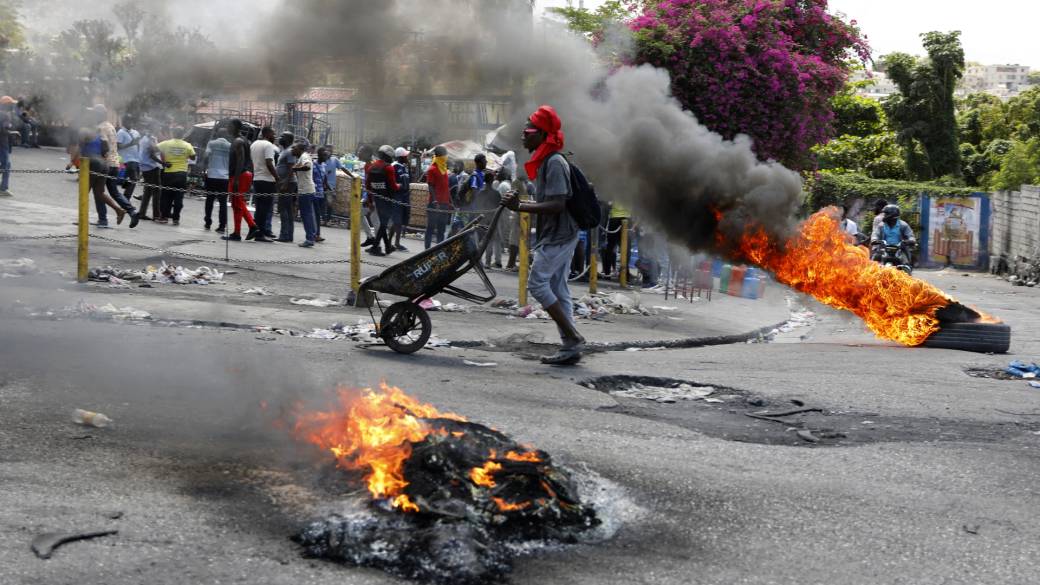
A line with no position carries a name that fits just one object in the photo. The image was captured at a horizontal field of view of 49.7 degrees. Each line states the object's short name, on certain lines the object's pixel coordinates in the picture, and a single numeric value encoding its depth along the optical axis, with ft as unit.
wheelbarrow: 28.19
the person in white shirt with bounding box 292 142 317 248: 51.47
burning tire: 35.19
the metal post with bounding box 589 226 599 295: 46.24
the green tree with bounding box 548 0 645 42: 36.96
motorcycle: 50.47
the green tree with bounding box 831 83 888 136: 164.58
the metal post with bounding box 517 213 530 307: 40.01
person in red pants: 47.67
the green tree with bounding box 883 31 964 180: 119.55
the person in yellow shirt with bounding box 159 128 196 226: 51.39
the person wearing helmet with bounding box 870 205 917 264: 50.57
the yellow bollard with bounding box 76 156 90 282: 36.52
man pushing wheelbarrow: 28.22
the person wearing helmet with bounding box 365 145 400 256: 52.44
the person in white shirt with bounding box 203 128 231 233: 49.34
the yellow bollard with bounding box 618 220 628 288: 50.72
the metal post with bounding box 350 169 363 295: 38.06
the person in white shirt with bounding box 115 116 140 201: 50.39
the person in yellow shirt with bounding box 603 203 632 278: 52.01
